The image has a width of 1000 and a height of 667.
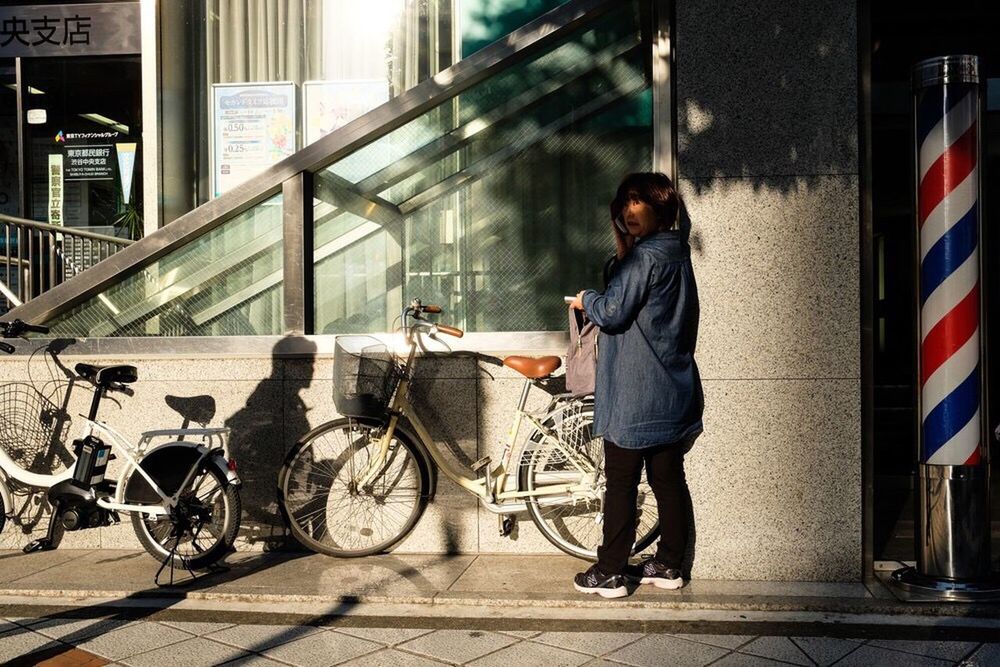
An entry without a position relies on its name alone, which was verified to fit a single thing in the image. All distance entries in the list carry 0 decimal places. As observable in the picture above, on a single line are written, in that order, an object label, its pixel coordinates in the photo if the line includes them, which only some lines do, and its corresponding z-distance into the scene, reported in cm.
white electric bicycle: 534
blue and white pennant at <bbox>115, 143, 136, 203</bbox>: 1059
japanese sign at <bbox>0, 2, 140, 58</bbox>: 1011
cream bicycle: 532
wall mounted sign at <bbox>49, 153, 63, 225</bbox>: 1099
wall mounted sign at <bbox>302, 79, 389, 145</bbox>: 910
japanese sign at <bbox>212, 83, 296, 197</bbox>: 920
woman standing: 471
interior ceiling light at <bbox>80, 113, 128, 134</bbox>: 1072
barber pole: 477
